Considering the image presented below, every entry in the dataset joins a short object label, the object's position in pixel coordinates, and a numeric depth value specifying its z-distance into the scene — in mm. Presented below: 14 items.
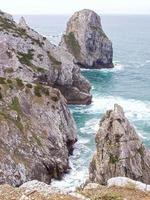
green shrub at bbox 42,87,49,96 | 70075
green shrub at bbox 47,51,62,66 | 101888
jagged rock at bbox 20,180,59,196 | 22134
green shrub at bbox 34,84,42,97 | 69250
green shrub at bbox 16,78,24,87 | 70150
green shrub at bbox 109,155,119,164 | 48531
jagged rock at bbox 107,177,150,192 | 24516
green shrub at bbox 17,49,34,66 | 96500
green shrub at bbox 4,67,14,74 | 89356
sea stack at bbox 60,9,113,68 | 150375
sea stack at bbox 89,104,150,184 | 47938
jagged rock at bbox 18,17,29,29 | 116500
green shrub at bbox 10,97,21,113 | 64744
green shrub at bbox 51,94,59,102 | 69425
